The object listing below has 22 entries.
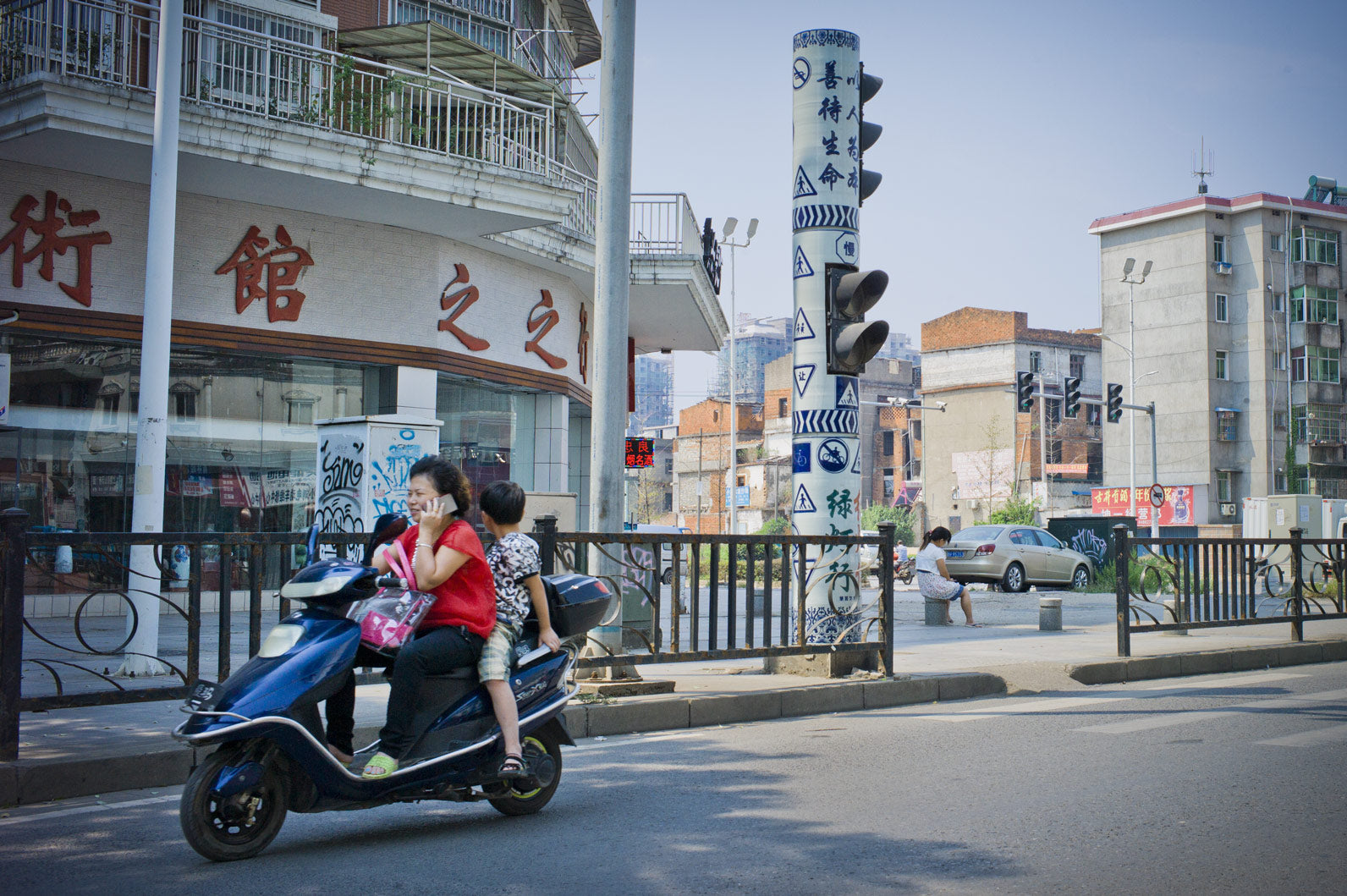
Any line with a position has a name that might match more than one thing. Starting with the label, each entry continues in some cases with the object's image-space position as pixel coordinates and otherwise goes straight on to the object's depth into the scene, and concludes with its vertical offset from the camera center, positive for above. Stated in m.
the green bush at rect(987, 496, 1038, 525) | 45.00 -0.41
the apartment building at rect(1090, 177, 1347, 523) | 55.94 +7.55
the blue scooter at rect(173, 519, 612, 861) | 4.46 -0.95
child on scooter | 5.06 -0.44
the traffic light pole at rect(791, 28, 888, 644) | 10.05 +2.11
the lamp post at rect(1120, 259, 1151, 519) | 38.06 +7.24
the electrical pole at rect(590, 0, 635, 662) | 8.98 +1.78
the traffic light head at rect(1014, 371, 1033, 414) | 32.56 +3.13
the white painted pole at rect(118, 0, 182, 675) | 9.66 +1.67
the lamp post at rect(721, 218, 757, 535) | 39.19 +8.66
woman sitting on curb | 16.70 -1.04
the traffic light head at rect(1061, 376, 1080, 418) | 34.06 +3.16
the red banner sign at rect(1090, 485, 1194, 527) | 55.66 -0.04
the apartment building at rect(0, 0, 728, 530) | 12.84 +3.07
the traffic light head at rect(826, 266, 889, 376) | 8.94 +1.40
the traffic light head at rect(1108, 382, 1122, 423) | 34.50 +2.96
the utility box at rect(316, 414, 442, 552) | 10.72 +0.27
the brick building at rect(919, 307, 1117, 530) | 63.91 +4.49
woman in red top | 4.84 -0.41
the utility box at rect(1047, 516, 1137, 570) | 31.34 -0.80
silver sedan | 26.52 -1.29
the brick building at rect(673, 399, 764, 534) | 80.50 +3.13
